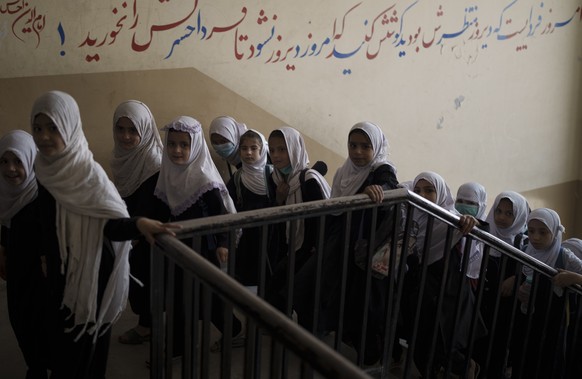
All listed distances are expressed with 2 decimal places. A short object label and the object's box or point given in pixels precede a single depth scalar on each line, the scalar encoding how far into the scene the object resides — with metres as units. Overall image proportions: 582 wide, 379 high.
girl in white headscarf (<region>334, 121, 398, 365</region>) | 2.95
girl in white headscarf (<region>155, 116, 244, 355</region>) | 3.06
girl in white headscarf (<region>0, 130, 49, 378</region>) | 2.55
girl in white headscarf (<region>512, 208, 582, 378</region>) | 3.04
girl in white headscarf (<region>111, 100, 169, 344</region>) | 3.17
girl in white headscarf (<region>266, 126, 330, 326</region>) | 3.17
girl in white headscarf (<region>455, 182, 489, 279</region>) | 3.96
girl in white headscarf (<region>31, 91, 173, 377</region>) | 2.16
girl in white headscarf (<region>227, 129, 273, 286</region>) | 3.65
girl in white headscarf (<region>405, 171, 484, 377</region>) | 3.04
